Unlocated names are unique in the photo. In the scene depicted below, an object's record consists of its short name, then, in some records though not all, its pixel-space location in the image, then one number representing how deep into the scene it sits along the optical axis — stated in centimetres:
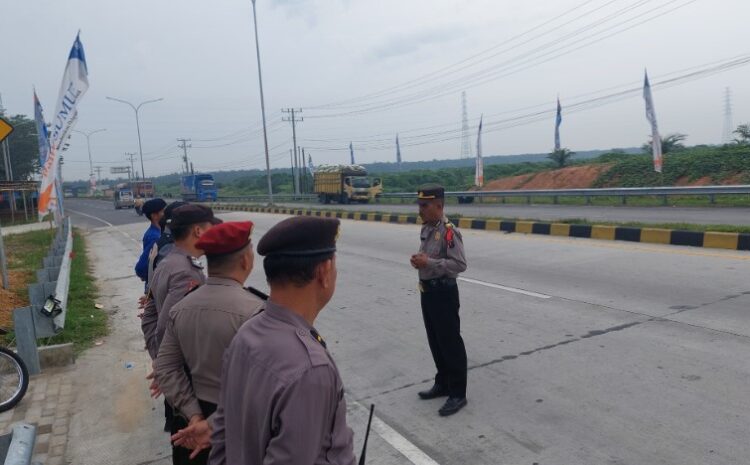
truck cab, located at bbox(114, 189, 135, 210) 5547
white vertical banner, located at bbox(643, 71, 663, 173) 2152
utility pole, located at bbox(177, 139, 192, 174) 8794
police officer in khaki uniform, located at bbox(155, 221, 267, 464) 241
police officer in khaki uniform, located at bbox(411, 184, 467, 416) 437
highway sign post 881
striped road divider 1087
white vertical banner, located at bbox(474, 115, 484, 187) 2602
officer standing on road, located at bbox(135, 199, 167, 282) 517
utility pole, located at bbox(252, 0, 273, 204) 3434
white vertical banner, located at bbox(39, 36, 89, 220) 1034
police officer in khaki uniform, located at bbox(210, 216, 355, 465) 147
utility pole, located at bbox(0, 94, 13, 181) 2808
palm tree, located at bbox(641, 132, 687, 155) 3356
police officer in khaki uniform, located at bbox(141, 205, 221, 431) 316
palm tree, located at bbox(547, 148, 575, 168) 3809
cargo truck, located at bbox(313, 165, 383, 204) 3856
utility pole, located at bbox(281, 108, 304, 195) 5041
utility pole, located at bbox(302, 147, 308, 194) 5734
